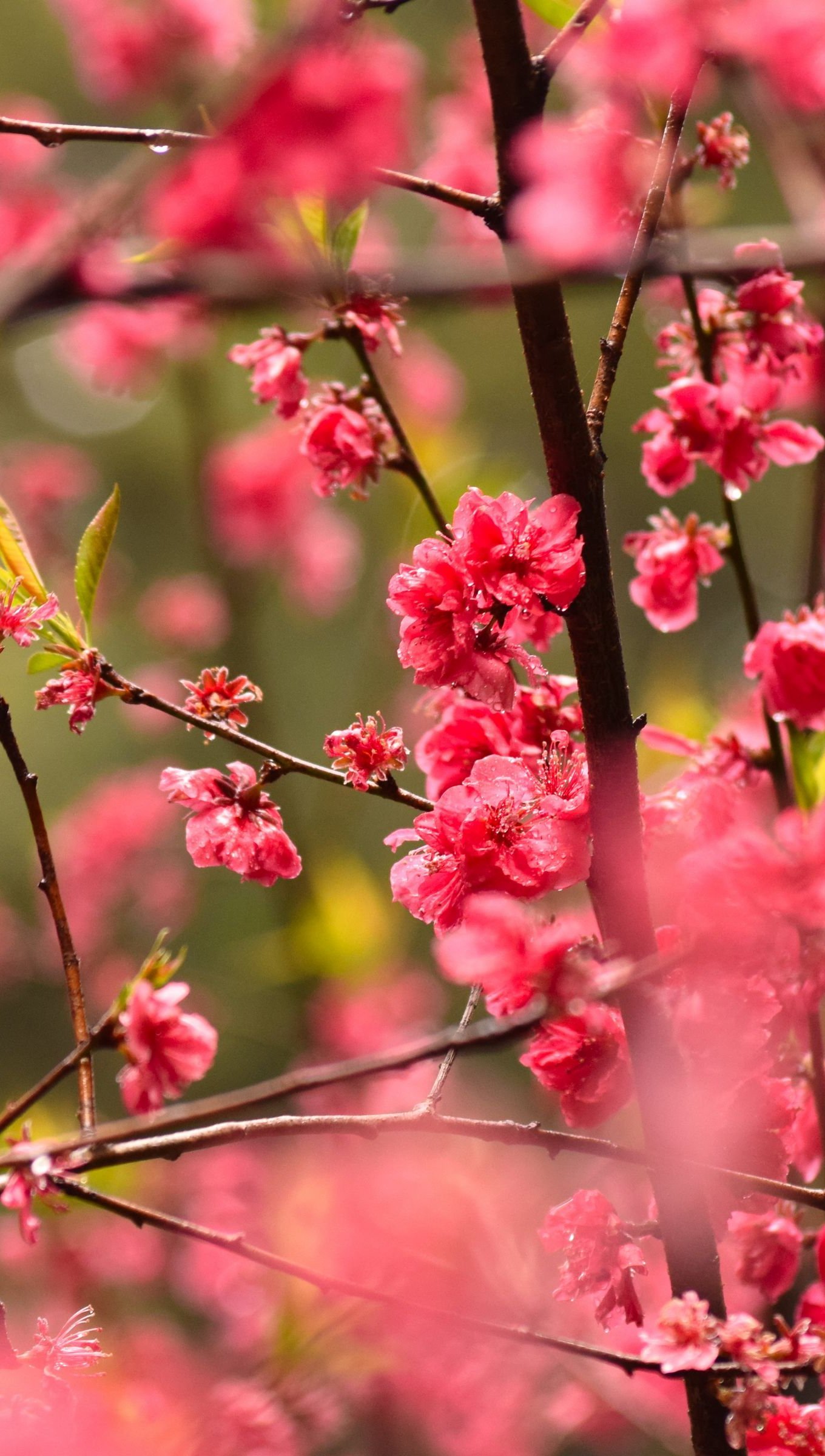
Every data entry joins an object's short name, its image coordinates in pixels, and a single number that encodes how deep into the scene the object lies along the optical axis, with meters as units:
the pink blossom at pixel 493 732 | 1.88
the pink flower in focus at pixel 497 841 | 1.85
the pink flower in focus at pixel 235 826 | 1.87
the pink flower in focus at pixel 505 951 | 1.80
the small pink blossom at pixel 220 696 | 1.87
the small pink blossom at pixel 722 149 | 1.92
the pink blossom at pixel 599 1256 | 1.88
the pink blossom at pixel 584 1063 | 1.87
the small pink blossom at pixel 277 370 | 1.91
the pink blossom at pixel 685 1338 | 1.83
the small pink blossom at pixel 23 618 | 1.86
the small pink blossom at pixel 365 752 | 1.86
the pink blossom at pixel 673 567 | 1.94
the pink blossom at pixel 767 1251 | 1.92
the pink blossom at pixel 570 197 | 1.80
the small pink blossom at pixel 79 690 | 1.86
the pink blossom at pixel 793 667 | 1.89
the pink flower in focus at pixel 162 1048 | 1.85
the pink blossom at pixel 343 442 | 1.90
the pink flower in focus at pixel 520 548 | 1.83
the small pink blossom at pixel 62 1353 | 1.85
